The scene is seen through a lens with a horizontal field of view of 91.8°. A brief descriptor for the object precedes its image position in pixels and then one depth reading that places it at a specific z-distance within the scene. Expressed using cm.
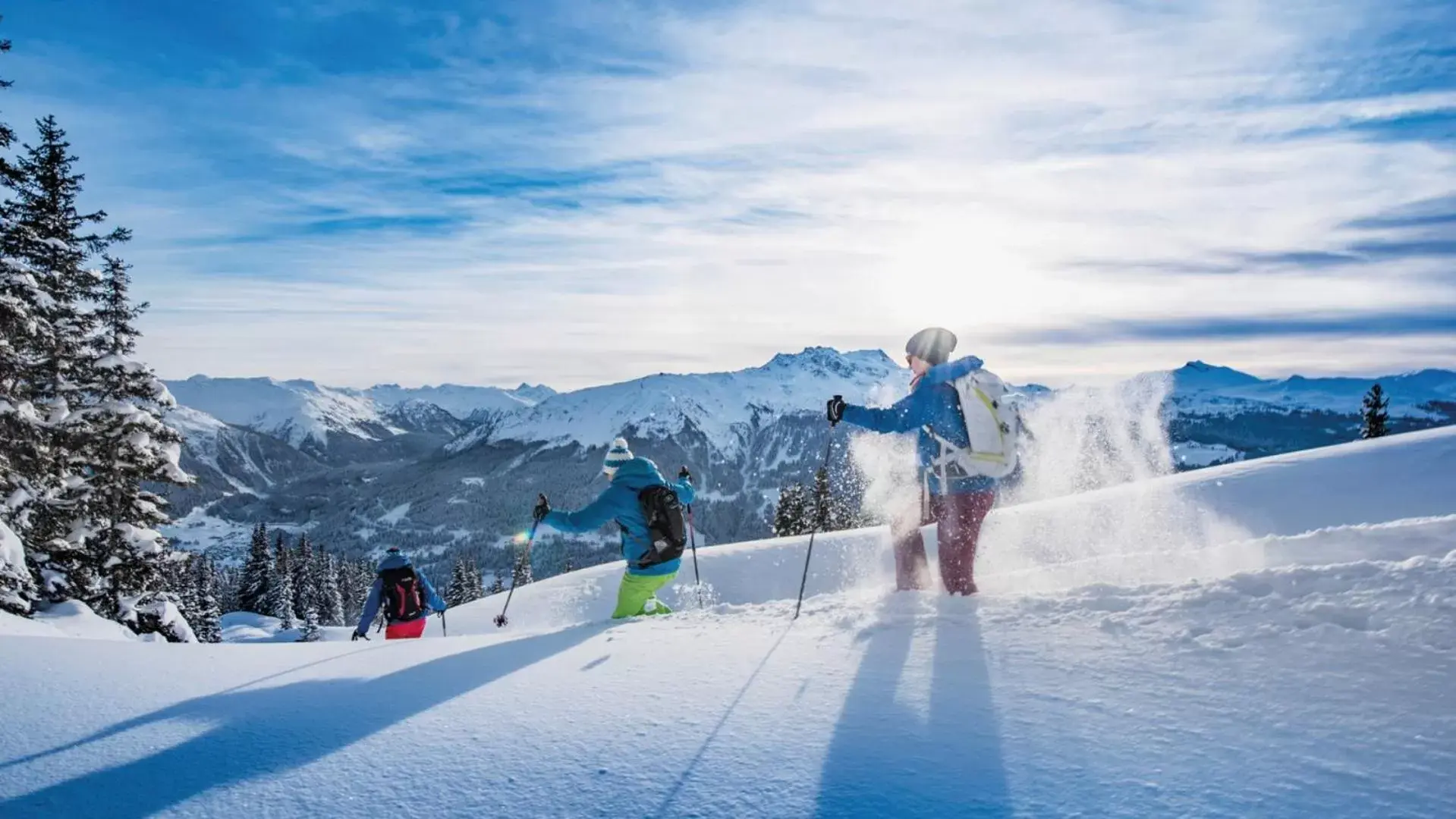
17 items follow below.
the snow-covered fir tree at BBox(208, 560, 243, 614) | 6675
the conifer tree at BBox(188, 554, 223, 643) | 3641
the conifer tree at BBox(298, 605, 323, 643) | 2402
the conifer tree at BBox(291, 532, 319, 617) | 5750
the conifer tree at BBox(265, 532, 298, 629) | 4722
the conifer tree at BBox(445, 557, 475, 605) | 5512
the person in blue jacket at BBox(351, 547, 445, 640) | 943
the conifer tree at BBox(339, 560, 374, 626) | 6969
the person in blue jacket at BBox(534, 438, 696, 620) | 666
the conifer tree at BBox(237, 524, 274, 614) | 5144
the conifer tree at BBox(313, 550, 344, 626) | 5850
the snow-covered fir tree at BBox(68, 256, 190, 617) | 1652
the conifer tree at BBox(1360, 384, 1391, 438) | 3600
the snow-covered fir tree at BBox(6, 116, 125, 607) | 1543
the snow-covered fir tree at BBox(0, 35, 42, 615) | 1316
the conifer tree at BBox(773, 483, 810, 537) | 3684
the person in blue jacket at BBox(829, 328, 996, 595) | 591
